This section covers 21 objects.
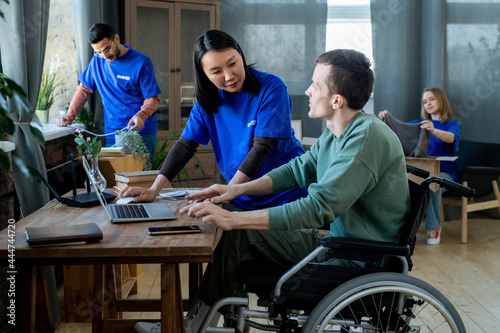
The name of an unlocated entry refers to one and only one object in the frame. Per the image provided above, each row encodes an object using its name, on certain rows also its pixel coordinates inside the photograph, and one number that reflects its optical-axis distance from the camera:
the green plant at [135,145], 3.35
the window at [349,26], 5.42
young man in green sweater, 1.72
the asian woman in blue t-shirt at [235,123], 2.22
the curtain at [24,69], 2.67
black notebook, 1.57
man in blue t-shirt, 3.68
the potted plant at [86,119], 4.19
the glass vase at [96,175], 2.29
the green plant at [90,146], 2.37
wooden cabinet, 4.74
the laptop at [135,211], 1.91
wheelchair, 1.68
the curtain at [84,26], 4.16
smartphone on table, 1.72
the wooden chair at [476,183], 4.44
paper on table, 2.33
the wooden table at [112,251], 1.57
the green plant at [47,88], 3.81
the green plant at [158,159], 3.81
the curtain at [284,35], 5.28
